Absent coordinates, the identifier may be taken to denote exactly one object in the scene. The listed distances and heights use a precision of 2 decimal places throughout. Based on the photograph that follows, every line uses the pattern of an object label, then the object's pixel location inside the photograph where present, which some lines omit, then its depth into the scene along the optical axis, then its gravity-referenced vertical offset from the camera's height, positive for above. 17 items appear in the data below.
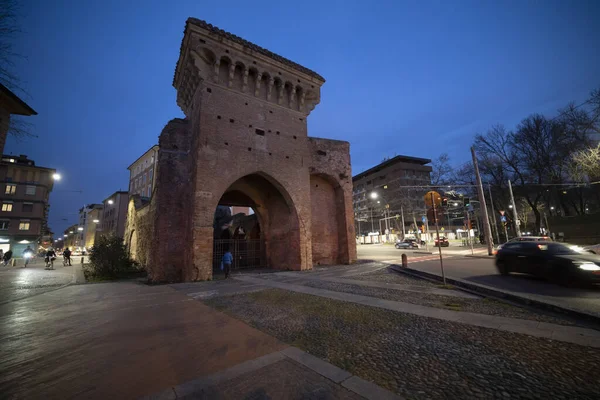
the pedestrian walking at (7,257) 26.36 -0.59
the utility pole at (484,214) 18.03 +1.29
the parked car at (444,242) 32.66 -1.11
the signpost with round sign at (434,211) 8.59 +0.78
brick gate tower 13.70 +4.98
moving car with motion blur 7.21 -1.05
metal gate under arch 18.52 -1.03
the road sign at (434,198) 8.77 +1.26
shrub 16.20 -0.68
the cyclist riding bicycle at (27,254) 24.79 -0.35
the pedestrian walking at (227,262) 13.38 -1.05
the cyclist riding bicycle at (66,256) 24.88 -0.71
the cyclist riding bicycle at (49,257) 21.45 -0.64
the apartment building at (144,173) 43.72 +13.95
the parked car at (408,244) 35.69 -1.29
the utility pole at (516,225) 22.97 +0.53
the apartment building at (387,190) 51.88 +12.25
